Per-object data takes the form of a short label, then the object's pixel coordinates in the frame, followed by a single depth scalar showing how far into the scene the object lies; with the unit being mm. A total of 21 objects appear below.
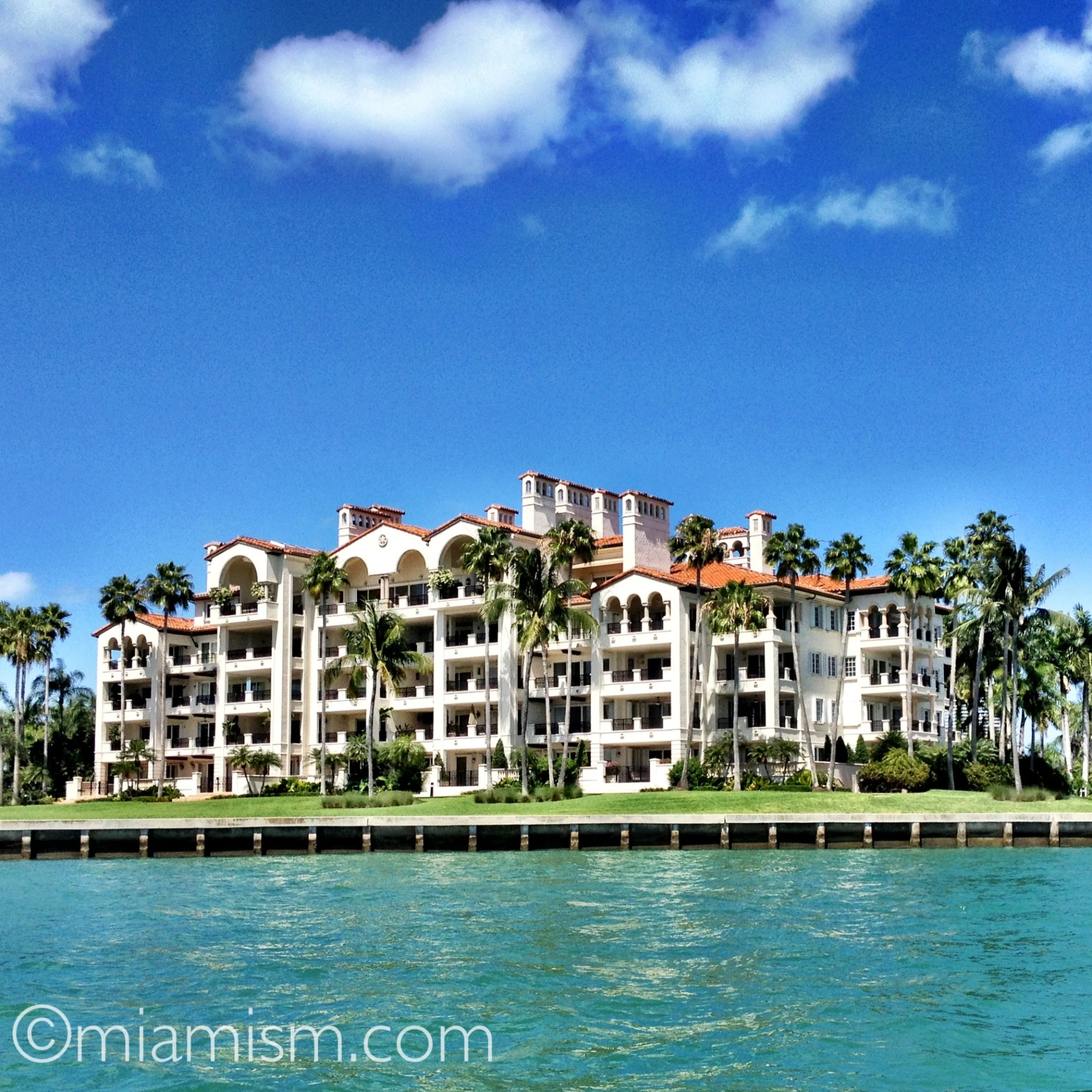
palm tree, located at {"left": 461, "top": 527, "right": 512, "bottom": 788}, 86188
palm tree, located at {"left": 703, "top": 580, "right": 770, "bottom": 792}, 82688
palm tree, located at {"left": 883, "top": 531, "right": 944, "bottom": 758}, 87125
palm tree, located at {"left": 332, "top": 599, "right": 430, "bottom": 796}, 87938
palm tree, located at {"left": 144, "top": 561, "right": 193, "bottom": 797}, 102062
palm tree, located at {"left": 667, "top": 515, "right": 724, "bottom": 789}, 84062
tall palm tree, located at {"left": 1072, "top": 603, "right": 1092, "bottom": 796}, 97875
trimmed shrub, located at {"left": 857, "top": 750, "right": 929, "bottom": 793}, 83000
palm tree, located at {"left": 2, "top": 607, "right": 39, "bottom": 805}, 105312
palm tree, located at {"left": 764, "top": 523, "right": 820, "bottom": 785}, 84875
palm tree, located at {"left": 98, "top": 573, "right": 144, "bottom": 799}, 103562
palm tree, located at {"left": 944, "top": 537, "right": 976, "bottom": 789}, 90688
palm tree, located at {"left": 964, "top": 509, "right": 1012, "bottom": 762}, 82000
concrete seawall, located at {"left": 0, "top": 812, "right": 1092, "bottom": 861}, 62469
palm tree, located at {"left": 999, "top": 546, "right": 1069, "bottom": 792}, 81000
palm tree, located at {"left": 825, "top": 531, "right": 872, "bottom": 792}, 86812
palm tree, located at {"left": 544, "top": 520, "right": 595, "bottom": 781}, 85500
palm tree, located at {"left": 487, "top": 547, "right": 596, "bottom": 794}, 82062
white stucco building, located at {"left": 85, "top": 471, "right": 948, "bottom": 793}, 89812
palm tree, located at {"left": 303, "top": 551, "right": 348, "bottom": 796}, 90938
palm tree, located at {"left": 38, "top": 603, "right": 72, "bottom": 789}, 107688
